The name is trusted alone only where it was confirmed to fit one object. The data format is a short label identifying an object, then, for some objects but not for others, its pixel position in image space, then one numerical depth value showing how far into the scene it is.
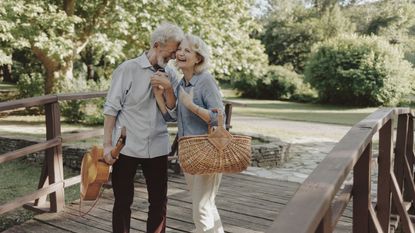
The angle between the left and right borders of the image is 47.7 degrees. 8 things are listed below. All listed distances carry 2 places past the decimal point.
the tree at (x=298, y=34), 30.12
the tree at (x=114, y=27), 11.17
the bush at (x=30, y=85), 15.93
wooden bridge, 2.57
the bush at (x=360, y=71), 21.09
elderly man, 2.85
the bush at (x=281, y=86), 26.22
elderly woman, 2.74
